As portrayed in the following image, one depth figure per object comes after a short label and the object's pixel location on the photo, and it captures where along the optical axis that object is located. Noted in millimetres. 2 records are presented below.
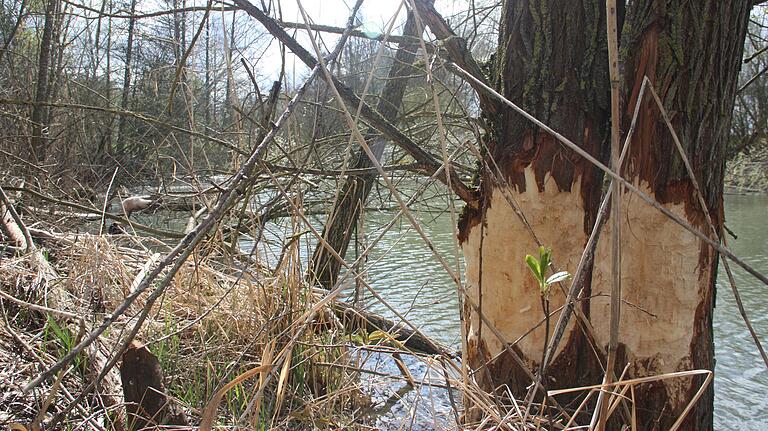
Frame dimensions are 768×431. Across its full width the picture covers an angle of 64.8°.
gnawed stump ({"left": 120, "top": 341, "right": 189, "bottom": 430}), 1326
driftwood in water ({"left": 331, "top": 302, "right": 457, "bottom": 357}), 2400
